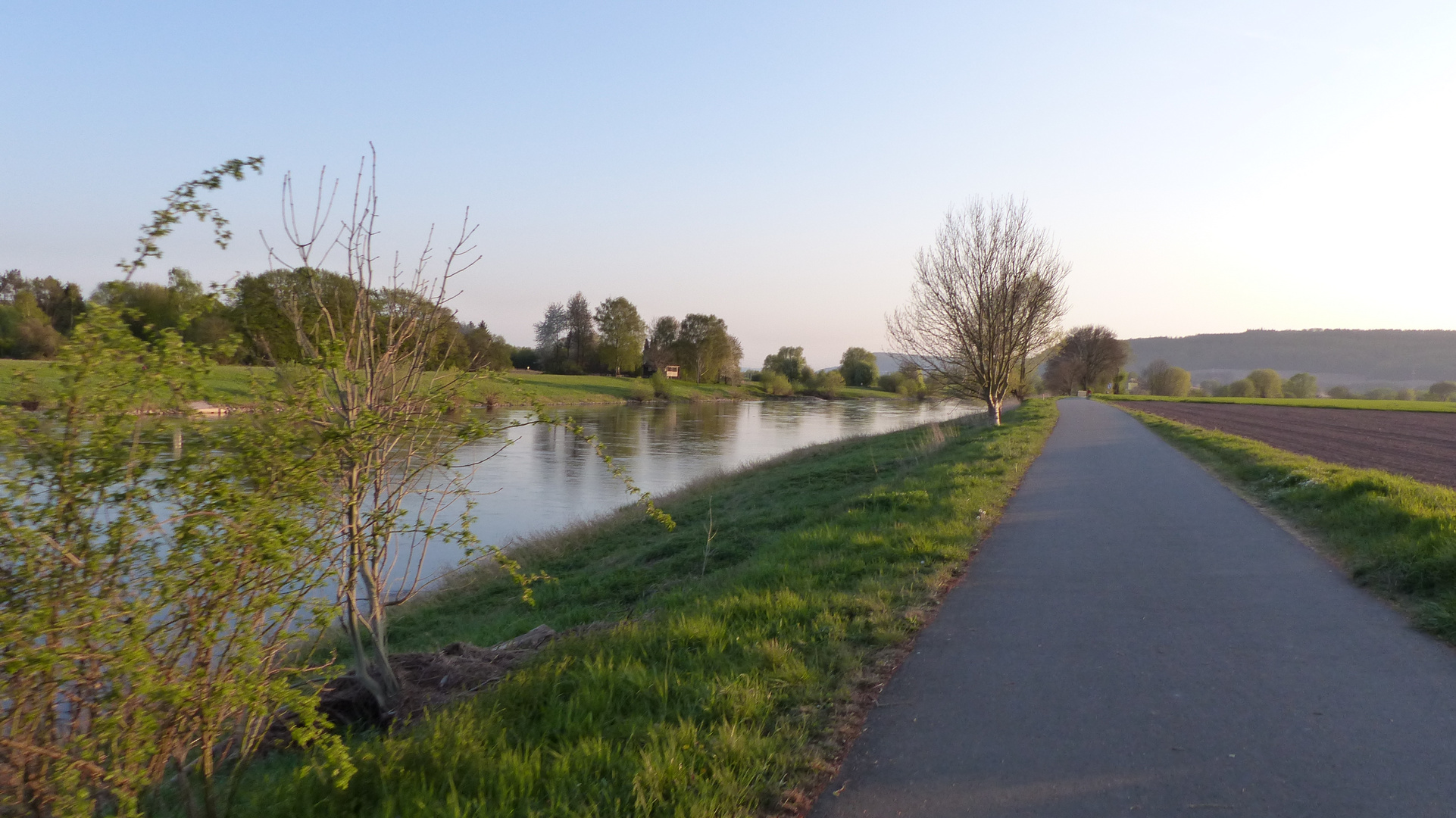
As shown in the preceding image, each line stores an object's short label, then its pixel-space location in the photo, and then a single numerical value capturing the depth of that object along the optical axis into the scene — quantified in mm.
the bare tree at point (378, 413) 3746
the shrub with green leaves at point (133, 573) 2367
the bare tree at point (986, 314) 22469
